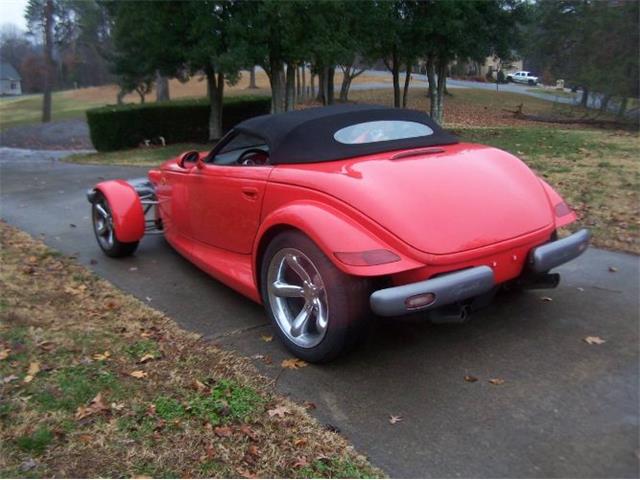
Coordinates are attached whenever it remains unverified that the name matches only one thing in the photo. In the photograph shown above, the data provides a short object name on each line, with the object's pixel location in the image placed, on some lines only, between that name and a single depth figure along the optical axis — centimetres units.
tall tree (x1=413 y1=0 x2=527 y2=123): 1667
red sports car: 309
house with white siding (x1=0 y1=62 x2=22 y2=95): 9862
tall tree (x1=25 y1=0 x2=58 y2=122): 3578
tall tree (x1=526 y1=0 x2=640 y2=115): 2542
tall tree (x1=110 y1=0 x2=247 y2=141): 1455
